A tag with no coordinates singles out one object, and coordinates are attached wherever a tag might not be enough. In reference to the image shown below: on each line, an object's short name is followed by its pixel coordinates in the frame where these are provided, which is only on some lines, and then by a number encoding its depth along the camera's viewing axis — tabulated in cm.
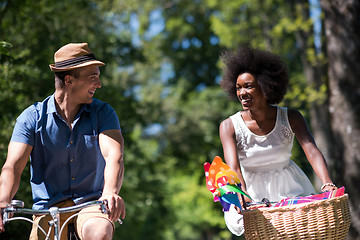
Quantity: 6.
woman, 966
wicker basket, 765
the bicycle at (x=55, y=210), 656
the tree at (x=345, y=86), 1602
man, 800
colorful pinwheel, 764
